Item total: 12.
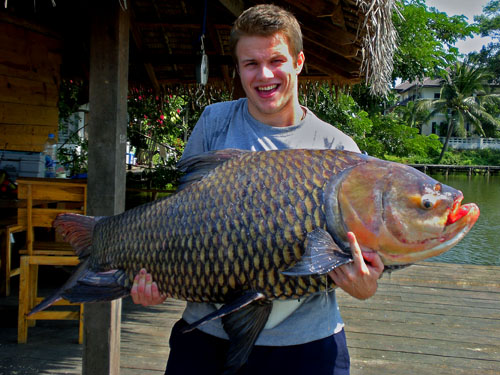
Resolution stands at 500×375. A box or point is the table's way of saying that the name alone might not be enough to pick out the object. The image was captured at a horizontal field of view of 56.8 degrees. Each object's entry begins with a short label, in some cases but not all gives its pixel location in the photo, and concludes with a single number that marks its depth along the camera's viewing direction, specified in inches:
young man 70.6
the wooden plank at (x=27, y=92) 229.6
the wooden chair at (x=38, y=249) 163.8
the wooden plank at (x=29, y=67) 224.1
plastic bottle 254.4
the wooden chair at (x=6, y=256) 207.8
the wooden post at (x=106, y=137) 122.0
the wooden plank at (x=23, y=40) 219.6
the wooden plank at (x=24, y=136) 239.6
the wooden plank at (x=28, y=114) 233.8
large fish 56.4
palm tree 2009.1
